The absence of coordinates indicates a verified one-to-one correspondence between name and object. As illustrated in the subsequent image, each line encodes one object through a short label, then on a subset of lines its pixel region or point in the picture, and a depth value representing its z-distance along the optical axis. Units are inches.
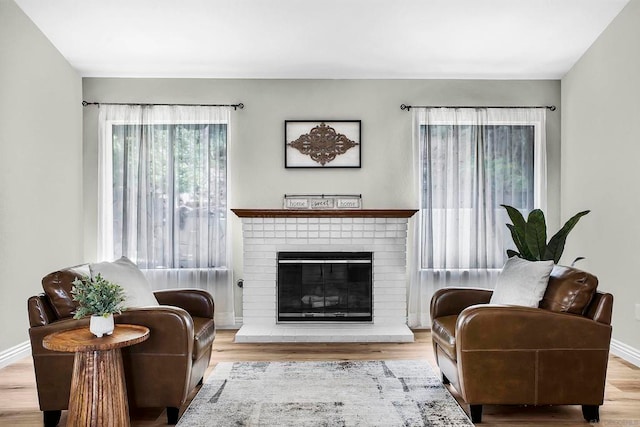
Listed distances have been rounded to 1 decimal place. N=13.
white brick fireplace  200.5
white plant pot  100.5
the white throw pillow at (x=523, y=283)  119.2
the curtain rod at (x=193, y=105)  211.0
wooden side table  97.2
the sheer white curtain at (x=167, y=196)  208.7
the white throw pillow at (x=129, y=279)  121.7
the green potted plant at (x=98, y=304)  100.3
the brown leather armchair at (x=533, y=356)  111.3
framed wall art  213.3
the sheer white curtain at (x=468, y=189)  210.8
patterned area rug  113.0
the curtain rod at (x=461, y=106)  213.3
